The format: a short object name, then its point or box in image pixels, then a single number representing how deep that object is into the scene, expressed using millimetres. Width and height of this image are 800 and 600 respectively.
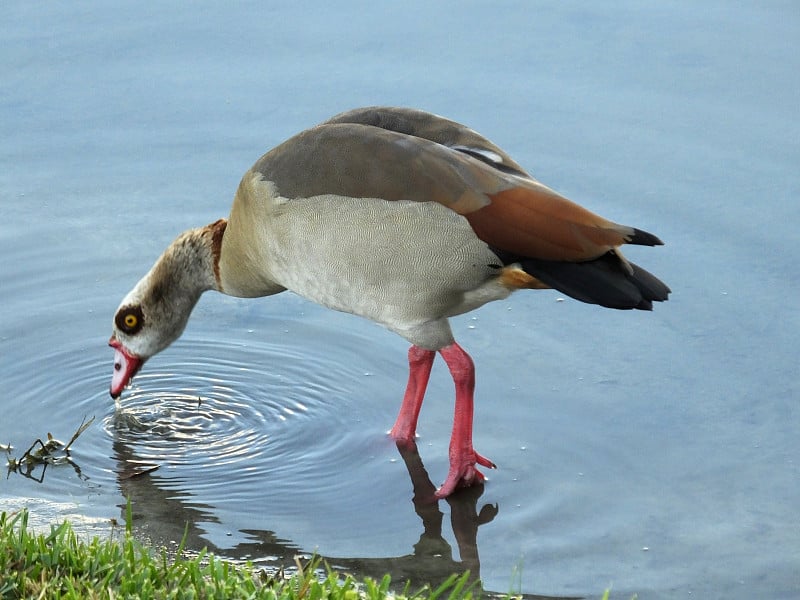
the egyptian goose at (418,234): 10750
